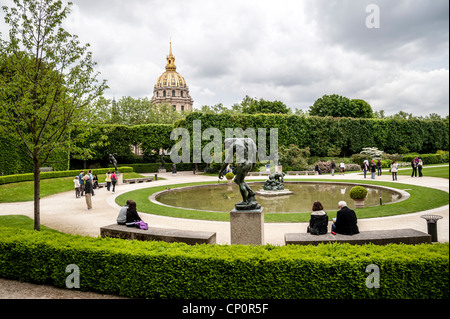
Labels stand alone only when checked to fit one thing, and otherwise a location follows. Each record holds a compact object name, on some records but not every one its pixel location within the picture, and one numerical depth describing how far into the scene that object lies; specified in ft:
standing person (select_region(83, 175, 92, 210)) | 46.55
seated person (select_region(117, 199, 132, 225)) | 29.04
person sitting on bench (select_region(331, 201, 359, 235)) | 23.79
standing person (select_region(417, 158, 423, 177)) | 77.53
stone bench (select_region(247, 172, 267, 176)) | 104.05
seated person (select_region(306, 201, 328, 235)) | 24.45
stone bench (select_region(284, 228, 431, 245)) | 22.67
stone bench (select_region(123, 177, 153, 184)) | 89.01
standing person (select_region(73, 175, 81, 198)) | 59.79
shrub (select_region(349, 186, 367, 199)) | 43.52
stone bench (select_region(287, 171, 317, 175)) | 106.98
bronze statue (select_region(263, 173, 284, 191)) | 61.93
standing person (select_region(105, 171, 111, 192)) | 68.52
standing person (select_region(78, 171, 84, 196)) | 61.11
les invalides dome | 470.39
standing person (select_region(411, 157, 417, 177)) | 78.49
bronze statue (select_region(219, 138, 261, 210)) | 25.38
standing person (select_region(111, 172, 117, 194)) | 67.26
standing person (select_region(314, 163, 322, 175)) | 108.12
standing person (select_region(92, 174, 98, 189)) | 70.46
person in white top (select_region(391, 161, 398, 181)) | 72.38
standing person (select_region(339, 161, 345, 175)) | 103.33
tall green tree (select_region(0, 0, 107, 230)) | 27.17
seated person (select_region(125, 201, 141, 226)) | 28.19
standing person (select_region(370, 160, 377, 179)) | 78.40
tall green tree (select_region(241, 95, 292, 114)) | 189.88
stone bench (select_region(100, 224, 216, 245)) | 24.16
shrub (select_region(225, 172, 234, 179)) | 80.07
